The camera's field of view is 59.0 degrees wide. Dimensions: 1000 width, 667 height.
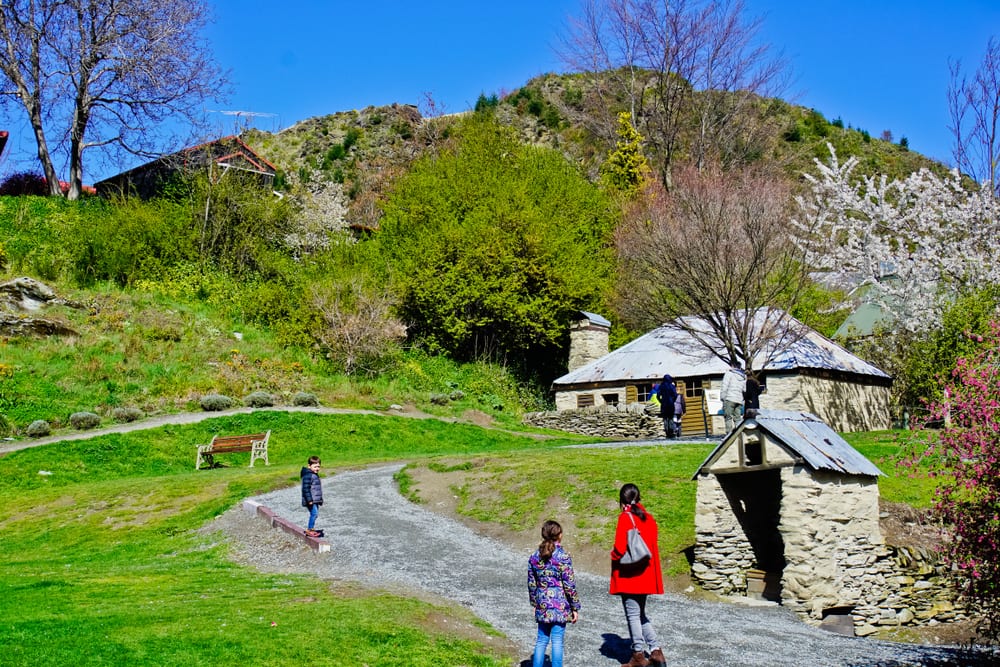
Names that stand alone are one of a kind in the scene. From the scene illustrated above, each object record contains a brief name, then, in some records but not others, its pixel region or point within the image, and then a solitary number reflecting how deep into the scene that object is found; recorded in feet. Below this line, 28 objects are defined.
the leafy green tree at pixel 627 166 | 175.22
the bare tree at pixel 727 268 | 87.66
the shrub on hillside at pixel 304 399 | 101.76
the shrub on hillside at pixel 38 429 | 83.87
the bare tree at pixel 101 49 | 137.59
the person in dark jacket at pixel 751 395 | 67.87
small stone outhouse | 42.50
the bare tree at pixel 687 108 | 169.68
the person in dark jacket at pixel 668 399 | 84.53
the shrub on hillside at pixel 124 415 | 90.43
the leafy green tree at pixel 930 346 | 82.28
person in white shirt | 71.15
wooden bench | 80.64
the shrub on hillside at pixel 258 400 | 98.67
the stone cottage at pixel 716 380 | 95.71
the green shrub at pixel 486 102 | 297.33
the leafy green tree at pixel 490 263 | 131.64
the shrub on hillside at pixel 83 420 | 87.71
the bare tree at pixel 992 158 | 91.86
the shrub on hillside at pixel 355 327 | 118.11
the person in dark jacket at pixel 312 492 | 50.96
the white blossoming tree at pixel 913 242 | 90.94
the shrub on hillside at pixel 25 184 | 160.97
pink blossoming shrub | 27.96
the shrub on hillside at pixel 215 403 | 96.27
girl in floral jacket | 26.99
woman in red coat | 29.48
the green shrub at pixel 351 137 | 289.33
